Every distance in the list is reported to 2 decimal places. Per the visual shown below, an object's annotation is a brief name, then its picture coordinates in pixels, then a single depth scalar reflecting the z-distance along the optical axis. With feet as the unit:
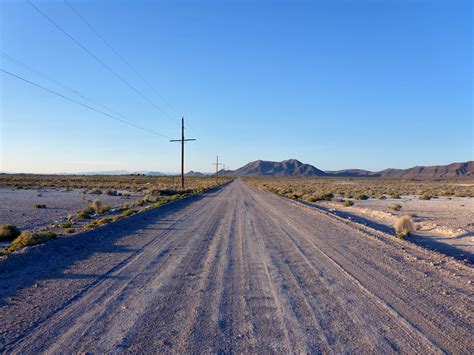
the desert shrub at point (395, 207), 109.91
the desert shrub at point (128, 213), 81.48
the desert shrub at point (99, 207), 96.10
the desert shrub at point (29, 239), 45.44
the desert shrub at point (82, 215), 81.46
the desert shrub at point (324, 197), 152.83
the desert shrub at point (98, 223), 65.86
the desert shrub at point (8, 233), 53.21
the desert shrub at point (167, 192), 181.52
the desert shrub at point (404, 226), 59.36
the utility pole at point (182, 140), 188.53
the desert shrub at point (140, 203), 122.40
